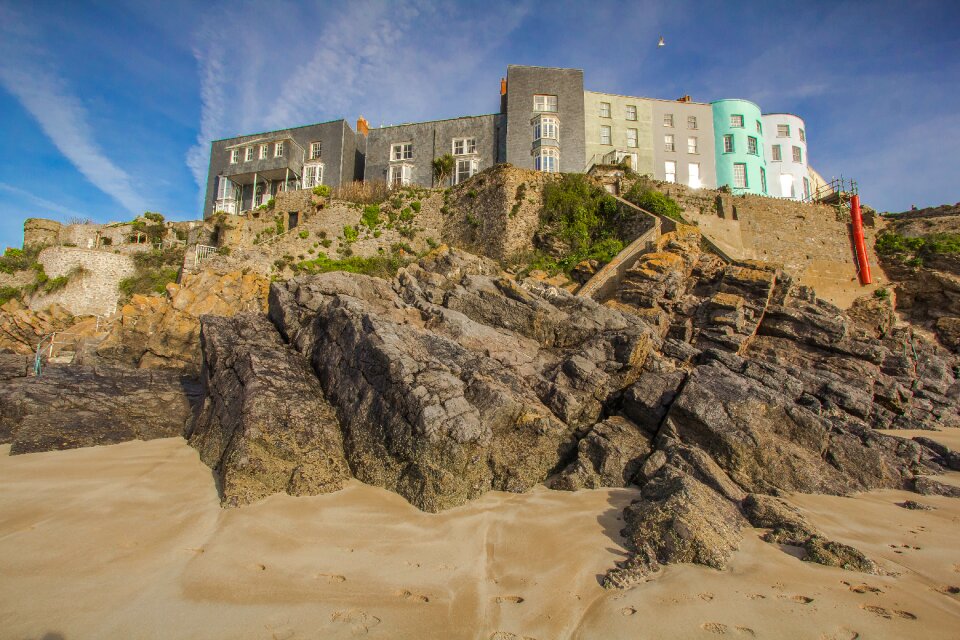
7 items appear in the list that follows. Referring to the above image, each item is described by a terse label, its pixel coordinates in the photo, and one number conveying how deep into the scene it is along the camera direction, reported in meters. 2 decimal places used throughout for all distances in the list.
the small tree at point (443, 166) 32.38
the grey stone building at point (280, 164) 36.75
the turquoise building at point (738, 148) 36.69
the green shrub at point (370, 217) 26.77
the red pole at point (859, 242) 24.50
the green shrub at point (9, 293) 26.83
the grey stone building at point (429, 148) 34.28
